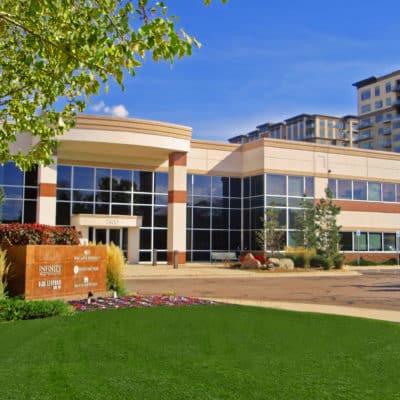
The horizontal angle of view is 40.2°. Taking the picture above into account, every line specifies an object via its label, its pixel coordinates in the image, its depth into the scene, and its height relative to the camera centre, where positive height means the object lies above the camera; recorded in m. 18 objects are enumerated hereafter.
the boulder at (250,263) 32.56 -1.39
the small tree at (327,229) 34.81 +0.72
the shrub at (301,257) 33.75 -1.04
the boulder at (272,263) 31.86 -1.36
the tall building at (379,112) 115.95 +28.25
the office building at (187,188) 33.19 +3.49
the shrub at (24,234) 13.07 +0.09
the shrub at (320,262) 33.59 -1.35
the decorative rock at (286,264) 32.44 -1.43
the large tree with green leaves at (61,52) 6.68 +2.72
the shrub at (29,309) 10.39 -1.38
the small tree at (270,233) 34.66 +0.44
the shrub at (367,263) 39.03 -1.61
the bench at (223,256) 38.03 -1.16
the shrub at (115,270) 14.95 -0.86
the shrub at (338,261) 34.09 -1.29
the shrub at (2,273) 11.41 -0.74
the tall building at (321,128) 146.12 +30.30
